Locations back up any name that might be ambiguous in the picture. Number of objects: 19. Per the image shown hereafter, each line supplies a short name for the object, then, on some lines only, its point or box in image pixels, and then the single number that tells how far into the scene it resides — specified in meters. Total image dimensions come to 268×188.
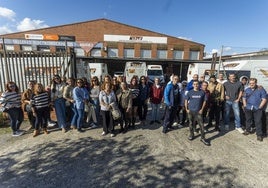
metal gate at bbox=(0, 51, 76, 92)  6.39
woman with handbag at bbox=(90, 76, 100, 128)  5.34
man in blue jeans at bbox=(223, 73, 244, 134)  5.11
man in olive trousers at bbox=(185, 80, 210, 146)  4.40
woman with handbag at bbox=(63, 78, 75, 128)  5.04
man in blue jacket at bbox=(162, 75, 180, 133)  4.95
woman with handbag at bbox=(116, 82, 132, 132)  4.90
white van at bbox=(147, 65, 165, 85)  17.41
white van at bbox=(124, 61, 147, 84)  15.36
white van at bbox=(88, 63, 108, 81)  15.10
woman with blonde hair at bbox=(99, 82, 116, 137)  4.67
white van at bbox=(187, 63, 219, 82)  12.95
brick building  27.11
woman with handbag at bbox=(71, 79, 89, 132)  4.89
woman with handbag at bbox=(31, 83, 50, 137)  4.70
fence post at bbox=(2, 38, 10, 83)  6.28
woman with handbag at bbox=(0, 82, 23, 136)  4.73
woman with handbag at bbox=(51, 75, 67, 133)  5.01
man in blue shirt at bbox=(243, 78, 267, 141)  4.64
